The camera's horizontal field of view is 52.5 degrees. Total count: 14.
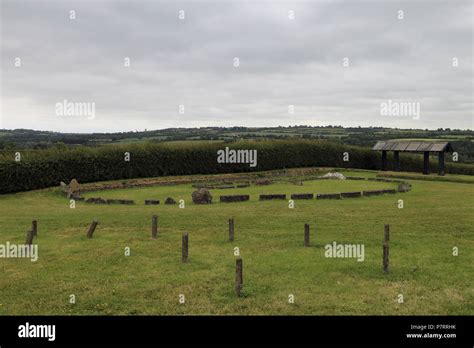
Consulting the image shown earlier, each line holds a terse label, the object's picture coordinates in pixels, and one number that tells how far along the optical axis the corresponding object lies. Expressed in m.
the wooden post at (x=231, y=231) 18.02
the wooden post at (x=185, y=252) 15.14
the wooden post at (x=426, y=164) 47.38
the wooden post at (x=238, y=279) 11.94
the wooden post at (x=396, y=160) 51.28
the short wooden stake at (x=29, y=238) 17.22
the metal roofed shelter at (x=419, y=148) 45.16
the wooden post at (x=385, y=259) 13.80
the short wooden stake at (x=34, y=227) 18.73
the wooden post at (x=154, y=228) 18.69
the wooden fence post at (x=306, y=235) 17.04
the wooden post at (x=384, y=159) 53.77
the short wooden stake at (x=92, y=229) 19.12
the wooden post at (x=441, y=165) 45.59
